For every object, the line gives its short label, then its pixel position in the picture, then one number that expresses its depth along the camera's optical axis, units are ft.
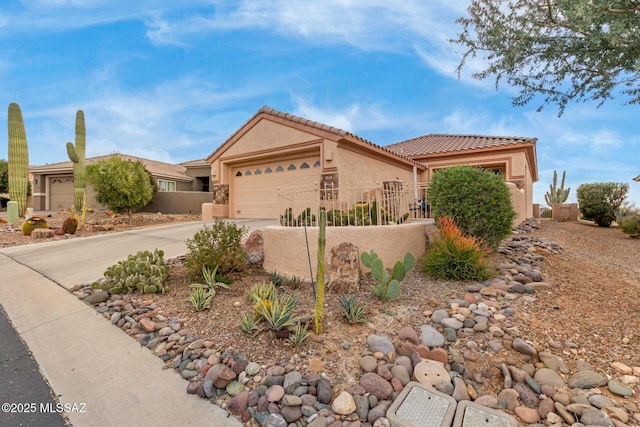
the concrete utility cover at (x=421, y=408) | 7.77
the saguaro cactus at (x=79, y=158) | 50.03
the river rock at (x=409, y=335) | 11.08
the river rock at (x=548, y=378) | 9.11
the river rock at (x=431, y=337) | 10.96
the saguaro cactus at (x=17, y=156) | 50.72
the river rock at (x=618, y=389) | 8.49
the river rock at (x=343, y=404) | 8.30
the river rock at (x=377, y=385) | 8.83
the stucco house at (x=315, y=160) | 34.04
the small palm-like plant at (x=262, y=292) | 13.96
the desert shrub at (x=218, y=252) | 17.02
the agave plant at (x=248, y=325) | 11.55
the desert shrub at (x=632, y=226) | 32.99
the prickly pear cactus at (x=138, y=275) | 16.07
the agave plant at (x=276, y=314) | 11.20
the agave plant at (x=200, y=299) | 13.79
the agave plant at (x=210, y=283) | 15.09
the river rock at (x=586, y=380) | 8.93
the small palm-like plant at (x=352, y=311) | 12.17
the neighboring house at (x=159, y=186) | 65.92
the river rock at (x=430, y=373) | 9.40
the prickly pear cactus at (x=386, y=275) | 13.83
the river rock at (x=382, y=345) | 10.43
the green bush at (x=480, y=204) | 19.47
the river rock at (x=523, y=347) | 10.22
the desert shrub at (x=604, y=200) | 45.75
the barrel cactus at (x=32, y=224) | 38.99
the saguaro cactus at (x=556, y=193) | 76.69
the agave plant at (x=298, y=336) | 10.66
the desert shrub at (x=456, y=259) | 16.48
